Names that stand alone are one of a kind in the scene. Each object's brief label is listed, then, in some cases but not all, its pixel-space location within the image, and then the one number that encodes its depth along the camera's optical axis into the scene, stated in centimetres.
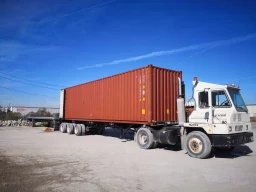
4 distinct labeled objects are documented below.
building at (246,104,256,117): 5789
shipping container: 1036
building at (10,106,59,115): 4758
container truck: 778
